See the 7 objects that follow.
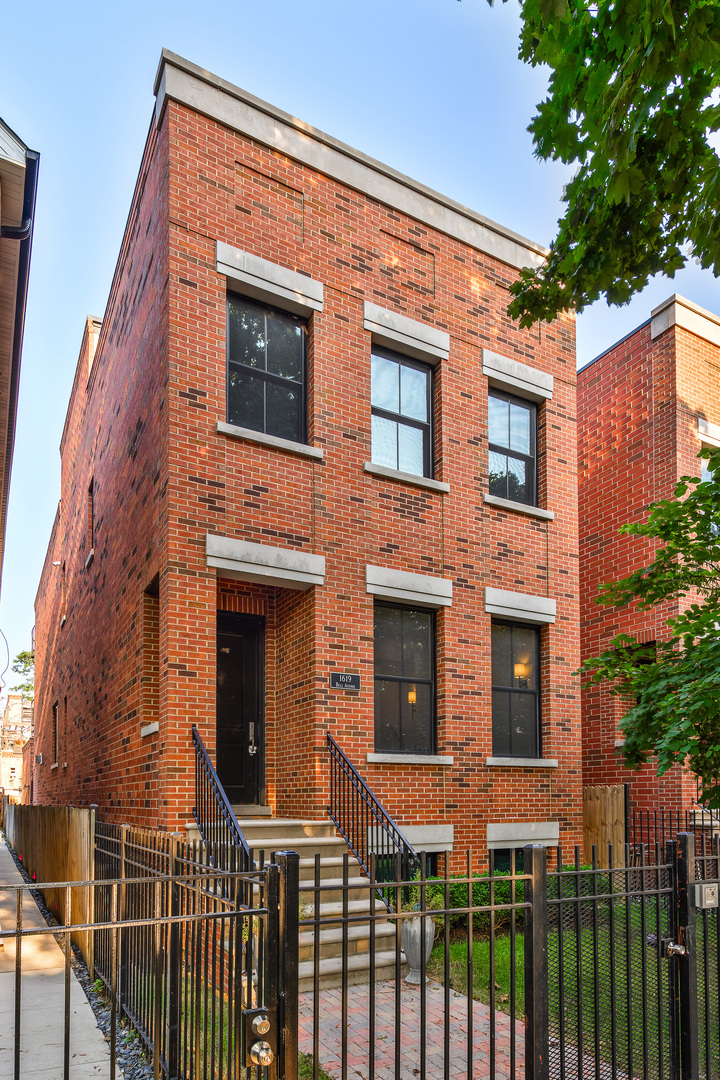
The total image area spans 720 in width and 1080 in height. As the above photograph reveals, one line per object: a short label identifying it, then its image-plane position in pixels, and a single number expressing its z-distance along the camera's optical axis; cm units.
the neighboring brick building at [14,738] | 5162
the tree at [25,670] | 5425
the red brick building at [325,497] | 929
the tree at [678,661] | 677
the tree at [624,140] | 410
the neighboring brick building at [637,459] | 1425
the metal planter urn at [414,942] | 726
